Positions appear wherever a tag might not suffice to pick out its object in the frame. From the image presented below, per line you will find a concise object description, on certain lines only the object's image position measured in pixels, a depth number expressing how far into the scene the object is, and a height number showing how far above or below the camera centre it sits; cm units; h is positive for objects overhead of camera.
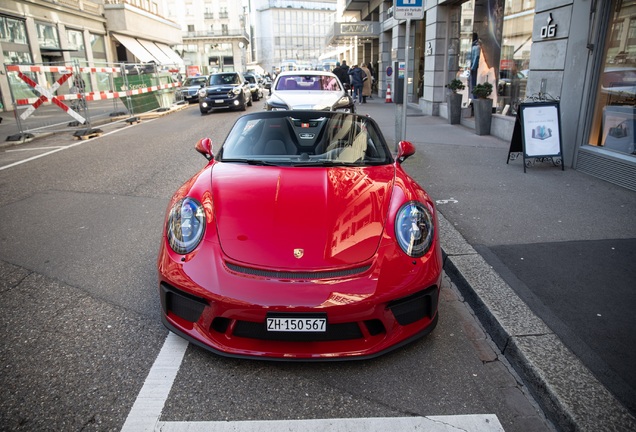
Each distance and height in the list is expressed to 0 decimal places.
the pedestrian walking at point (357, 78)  2203 -29
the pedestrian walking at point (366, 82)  2260 -52
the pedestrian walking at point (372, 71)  2672 +2
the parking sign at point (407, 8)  748 +97
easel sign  712 -95
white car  1058 -46
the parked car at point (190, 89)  2655 -68
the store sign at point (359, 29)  2662 +241
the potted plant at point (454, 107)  1312 -104
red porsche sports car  241 -102
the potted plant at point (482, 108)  1034 -88
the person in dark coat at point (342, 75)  2225 -13
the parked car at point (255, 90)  2656 -87
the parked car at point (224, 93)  1901 -69
